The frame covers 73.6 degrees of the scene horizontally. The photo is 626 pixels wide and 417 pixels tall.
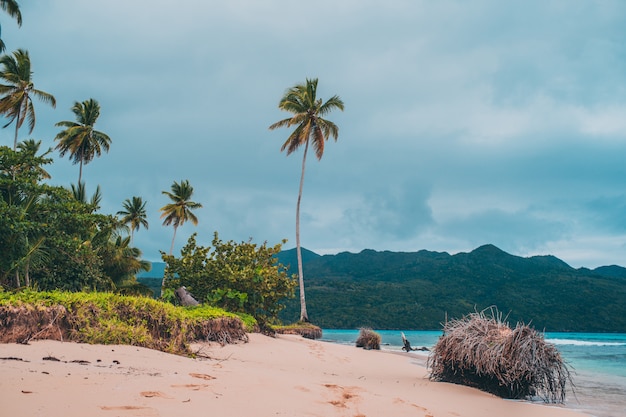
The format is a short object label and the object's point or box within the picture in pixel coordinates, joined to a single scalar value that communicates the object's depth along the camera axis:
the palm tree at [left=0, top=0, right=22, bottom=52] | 24.56
